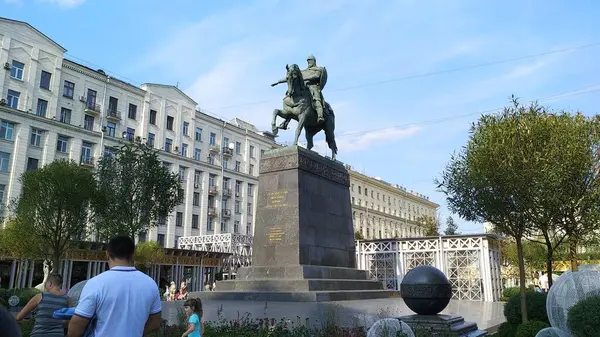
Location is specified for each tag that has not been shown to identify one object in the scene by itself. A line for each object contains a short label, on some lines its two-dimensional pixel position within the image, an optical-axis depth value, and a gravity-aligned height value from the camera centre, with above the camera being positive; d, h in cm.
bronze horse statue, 1927 +694
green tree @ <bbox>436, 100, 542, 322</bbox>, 1525 +336
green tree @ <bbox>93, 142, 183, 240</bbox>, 2777 +481
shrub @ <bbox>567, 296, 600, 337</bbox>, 820 -75
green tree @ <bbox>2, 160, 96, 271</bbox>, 3014 +431
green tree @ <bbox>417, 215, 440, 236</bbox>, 7390 +784
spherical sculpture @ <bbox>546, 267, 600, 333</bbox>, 908 -33
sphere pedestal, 1029 -46
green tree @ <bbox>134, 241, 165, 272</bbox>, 4310 +169
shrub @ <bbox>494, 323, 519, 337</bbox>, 1164 -142
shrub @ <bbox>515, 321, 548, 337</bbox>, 1046 -119
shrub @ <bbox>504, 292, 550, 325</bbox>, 1305 -96
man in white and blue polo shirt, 411 -25
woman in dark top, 665 -51
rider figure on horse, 2023 +831
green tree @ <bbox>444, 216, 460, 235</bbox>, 8458 +838
